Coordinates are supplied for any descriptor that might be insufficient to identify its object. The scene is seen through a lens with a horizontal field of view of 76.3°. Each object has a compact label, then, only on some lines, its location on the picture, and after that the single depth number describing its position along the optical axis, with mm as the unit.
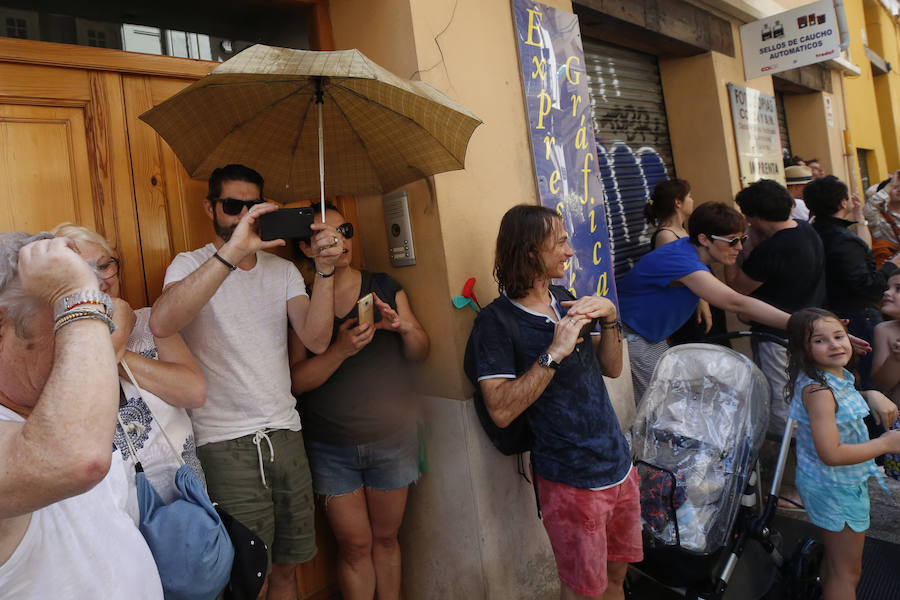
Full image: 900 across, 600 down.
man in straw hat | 6684
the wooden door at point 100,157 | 2281
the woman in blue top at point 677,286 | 3428
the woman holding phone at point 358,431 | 2543
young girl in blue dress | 2498
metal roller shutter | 4953
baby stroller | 2543
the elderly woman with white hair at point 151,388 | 1762
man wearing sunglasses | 2201
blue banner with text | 3207
